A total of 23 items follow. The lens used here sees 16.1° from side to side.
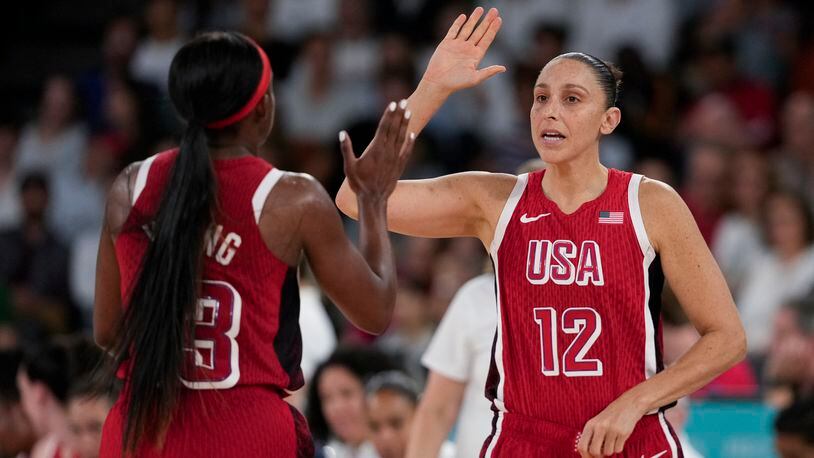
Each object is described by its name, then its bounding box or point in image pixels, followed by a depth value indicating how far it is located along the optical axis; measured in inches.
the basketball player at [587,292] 348.2
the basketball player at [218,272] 308.3
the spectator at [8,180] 969.5
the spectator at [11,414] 529.3
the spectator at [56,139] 991.0
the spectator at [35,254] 927.0
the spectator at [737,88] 884.0
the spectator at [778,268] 745.6
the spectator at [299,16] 1010.7
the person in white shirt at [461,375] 461.7
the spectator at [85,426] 472.1
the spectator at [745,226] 788.6
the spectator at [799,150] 820.0
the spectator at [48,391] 490.9
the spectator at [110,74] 1013.8
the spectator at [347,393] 571.5
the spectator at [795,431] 468.1
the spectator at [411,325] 755.4
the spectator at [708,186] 819.4
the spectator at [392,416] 544.7
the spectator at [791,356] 628.7
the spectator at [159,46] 986.1
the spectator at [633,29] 929.5
